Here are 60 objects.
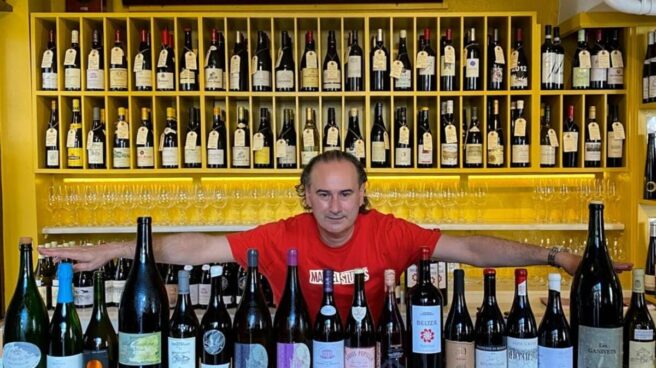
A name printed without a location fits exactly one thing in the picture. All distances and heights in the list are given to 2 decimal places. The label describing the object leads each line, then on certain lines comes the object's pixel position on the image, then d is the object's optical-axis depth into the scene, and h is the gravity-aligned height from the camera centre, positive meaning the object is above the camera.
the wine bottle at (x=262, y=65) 2.63 +0.45
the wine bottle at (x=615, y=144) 2.60 +0.10
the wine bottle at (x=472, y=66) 2.62 +0.43
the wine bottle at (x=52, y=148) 2.63 +0.11
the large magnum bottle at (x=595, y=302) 1.06 -0.24
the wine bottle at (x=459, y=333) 1.08 -0.28
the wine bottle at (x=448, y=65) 2.61 +0.43
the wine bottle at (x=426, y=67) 2.62 +0.42
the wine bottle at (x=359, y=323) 1.12 -0.27
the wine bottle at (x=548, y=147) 2.63 +0.09
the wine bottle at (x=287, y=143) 2.62 +0.12
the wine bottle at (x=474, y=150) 2.63 +0.08
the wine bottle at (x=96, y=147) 2.63 +0.12
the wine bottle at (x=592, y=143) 2.62 +0.11
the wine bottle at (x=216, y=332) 1.07 -0.27
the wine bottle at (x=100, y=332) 1.10 -0.27
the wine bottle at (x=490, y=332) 1.06 -0.28
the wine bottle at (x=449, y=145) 2.62 +0.11
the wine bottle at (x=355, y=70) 2.63 +0.42
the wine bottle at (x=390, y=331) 1.12 -0.30
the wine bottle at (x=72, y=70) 2.61 +0.43
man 1.48 -0.17
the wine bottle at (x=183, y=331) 1.05 -0.27
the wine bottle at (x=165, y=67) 2.62 +0.44
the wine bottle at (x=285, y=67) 2.63 +0.44
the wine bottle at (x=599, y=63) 2.60 +0.43
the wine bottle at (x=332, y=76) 2.64 +0.39
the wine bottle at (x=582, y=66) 2.62 +0.42
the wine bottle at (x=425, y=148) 2.64 +0.10
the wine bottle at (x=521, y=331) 1.06 -0.28
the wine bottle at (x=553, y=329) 1.07 -0.27
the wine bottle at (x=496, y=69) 2.62 +0.41
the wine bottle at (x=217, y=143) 2.63 +0.13
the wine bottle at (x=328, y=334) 1.04 -0.27
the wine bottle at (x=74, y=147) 2.64 +0.12
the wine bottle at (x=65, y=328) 1.05 -0.25
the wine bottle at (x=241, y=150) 2.63 +0.10
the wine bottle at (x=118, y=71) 2.62 +0.42
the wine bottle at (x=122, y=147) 2.63 +0.12
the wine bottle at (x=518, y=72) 2.61 +0.40
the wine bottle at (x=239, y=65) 2.63 +0.44
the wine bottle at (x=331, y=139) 2.65 +0.14
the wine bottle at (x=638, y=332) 1.10 -0.28
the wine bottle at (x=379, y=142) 2.65 +0.13
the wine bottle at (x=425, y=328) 1.07 -0.26
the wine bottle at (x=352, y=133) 2.71 +0.17
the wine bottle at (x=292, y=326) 1.05 -0.27
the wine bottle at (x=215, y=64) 2.63 +0.46
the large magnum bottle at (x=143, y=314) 1.03 -0.24
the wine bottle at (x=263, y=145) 2.63 +0.12
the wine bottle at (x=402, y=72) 2.61 +0.40
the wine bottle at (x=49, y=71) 2.62 +0.43
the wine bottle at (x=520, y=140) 2.61 +0.12
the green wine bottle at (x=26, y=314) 1.08 -0.24
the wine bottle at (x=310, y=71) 2.64 +0.42
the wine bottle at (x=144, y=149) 2.64 +0.11
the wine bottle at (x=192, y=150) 2.63 +0.10
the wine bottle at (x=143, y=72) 2.62 +0.42
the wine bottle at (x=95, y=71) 2.62 +0.42
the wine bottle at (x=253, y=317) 1.12 -0.25
